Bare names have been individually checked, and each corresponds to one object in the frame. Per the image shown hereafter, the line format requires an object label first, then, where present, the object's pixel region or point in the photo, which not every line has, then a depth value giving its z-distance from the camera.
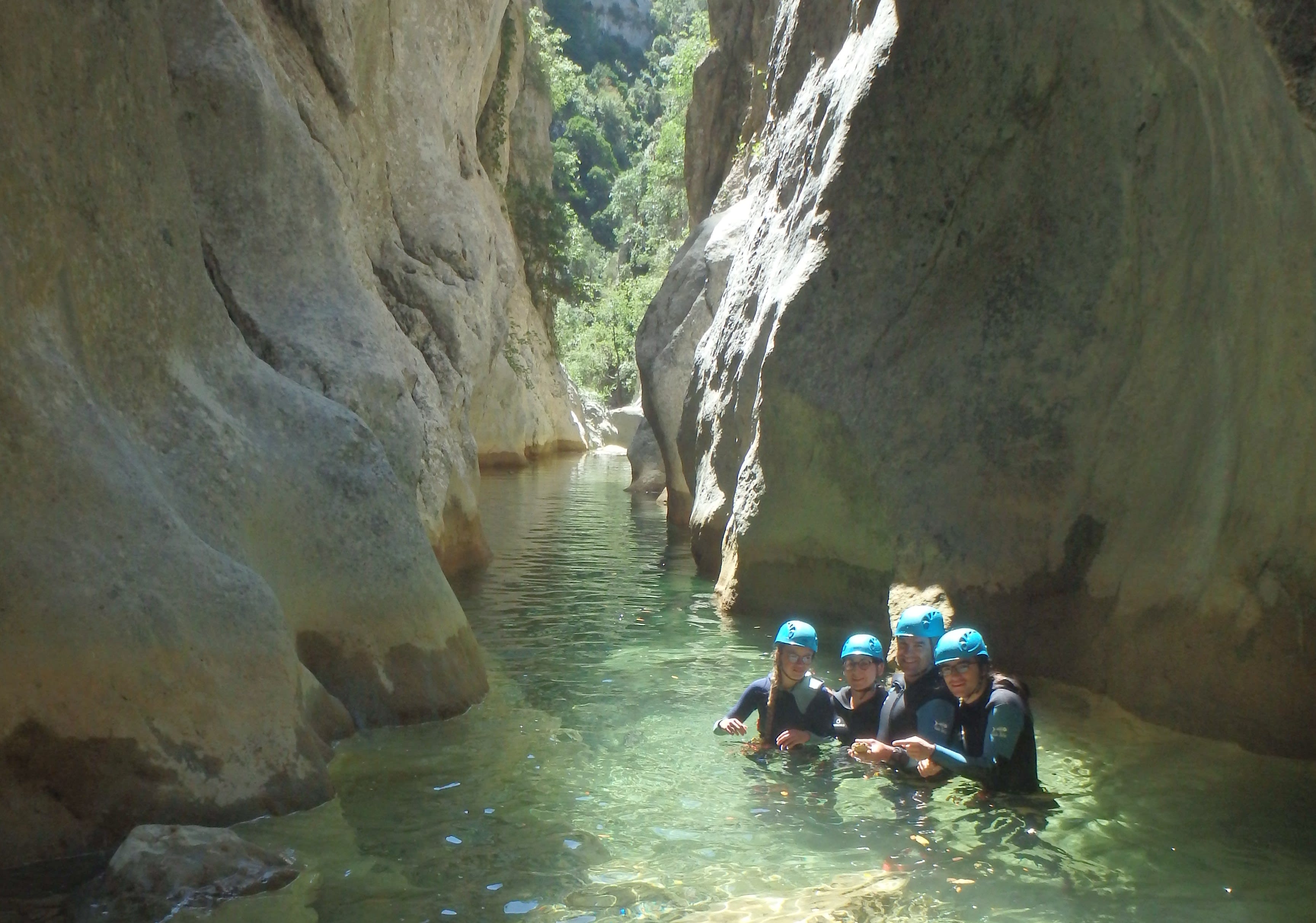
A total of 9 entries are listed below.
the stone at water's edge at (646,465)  24.69
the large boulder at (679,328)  19.39
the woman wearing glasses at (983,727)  5.97
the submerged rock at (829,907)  4.32
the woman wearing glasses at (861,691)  6.83
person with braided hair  6.95
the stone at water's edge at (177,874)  4.39
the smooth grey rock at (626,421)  44.62
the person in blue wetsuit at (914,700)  6.42
